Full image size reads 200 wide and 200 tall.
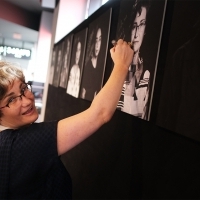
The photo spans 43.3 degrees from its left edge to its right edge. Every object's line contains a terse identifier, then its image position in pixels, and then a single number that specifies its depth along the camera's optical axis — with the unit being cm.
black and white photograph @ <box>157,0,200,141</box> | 77
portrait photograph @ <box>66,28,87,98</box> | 206
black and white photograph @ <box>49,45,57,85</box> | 388
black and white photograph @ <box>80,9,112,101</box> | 156
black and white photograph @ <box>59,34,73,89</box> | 264
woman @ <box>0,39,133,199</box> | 91
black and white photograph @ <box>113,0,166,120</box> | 98
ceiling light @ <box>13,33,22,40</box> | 798
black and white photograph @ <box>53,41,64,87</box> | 323
